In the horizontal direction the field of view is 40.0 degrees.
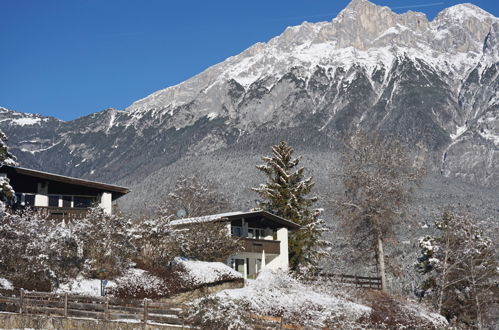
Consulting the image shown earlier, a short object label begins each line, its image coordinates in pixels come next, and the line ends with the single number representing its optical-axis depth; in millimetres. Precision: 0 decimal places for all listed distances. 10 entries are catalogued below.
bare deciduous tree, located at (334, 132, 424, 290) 49531
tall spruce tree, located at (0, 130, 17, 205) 36047
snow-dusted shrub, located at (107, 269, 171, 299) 31344
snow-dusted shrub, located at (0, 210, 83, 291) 29344
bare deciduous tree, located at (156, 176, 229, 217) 73625
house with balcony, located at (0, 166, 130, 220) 43500
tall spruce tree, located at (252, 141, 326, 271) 58281
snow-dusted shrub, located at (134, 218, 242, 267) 38562
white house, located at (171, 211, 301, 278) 53344
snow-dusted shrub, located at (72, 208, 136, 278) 33625
